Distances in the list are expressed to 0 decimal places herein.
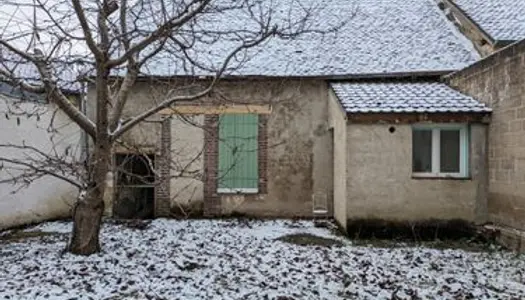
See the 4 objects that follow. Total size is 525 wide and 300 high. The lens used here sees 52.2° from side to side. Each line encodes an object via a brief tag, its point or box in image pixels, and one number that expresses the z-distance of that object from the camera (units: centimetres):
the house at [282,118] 1483
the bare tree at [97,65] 839
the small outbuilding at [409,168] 1175
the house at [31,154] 1312
